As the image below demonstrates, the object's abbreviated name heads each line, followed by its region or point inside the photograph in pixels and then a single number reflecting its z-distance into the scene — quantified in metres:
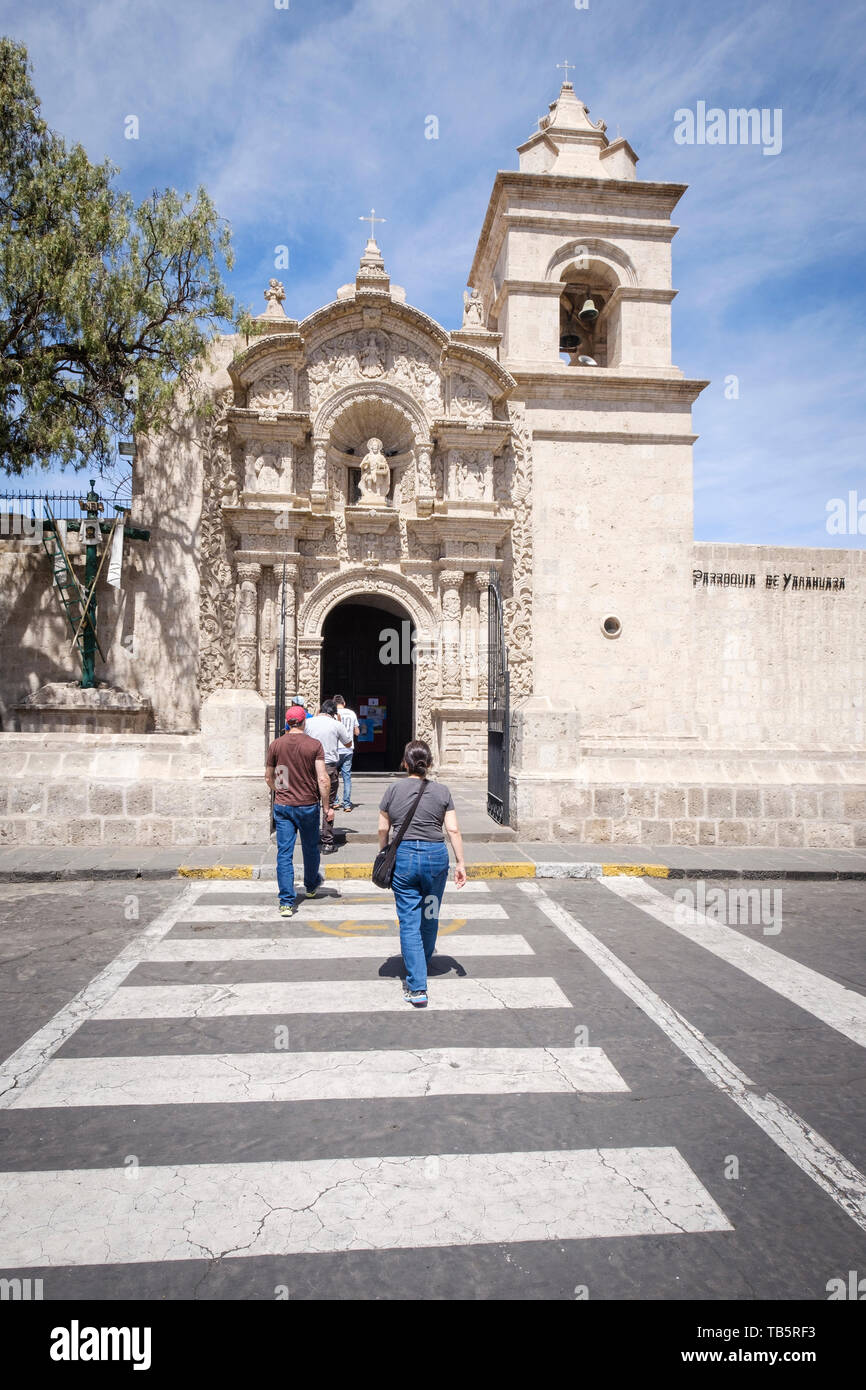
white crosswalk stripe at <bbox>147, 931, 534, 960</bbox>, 5.86
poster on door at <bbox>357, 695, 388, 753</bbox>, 18.52
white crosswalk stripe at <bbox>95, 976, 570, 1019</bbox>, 4.81
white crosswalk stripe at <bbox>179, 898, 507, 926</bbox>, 6.98
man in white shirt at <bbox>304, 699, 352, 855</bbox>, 10.14
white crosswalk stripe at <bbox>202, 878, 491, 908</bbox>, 7.90
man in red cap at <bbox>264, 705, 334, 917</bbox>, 7.11
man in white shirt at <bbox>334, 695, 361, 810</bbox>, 11.18
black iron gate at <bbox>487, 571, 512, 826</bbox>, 11.08
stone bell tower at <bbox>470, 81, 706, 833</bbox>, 17.62
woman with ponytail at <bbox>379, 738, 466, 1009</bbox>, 5.01
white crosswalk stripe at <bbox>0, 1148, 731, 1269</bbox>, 2.69
